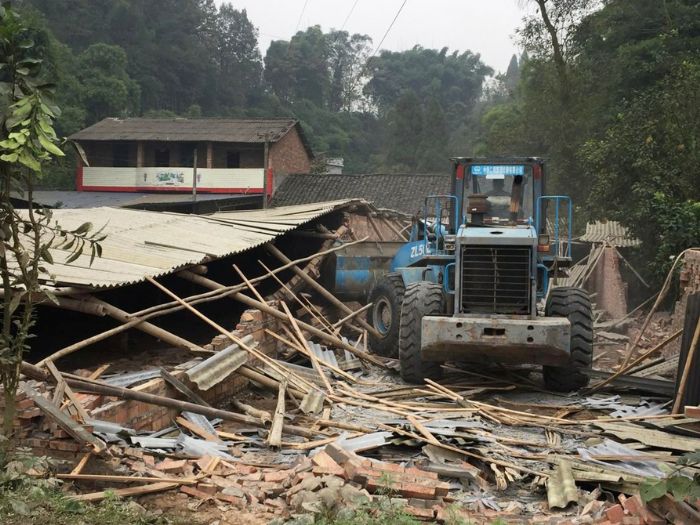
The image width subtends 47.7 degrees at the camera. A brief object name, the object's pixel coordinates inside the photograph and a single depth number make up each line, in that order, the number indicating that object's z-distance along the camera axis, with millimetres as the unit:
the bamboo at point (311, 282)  13601
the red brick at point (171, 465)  6344
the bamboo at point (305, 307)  12773
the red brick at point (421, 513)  5508
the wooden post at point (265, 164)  31031
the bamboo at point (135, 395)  6883
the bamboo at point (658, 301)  9461
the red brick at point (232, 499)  5864
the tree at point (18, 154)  5418
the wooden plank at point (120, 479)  5844
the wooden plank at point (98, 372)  7900
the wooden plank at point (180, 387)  7891
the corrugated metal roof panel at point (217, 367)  8125
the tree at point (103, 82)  41781
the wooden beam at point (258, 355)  9266
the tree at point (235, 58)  57844
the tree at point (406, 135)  56812
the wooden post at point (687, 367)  7926
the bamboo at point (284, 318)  10648
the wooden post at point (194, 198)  29941
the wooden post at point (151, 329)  8500
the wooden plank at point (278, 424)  7182
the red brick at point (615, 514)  5399
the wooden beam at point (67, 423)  6207
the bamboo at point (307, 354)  10188
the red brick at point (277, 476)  6284
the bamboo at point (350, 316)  12645
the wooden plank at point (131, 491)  5535
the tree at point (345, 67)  70562
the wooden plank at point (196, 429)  7340
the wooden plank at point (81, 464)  5997
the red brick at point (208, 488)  6008
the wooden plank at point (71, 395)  6621
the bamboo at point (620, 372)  9352
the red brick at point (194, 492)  5945
